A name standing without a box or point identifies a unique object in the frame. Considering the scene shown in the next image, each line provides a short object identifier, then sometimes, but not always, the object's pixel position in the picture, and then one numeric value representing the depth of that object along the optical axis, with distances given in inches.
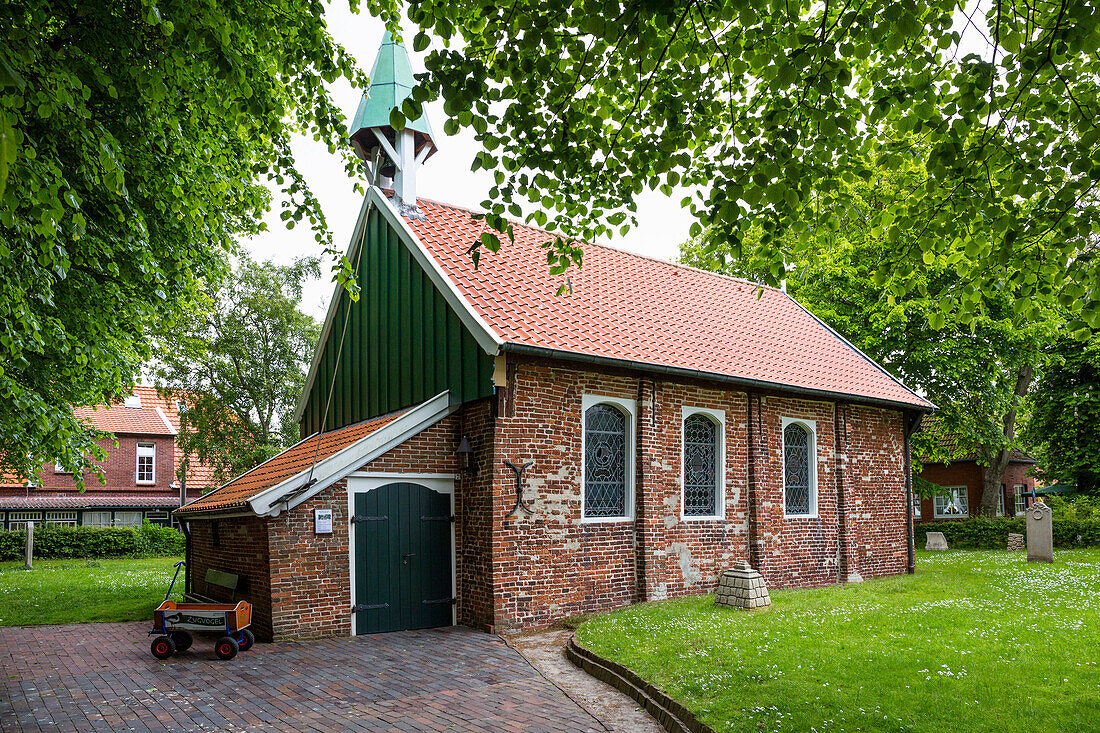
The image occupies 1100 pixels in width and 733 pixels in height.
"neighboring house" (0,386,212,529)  1326.3
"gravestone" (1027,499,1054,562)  749.9
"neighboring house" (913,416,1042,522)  1382.9
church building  440.5
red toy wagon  374.0
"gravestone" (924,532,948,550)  1067.9
